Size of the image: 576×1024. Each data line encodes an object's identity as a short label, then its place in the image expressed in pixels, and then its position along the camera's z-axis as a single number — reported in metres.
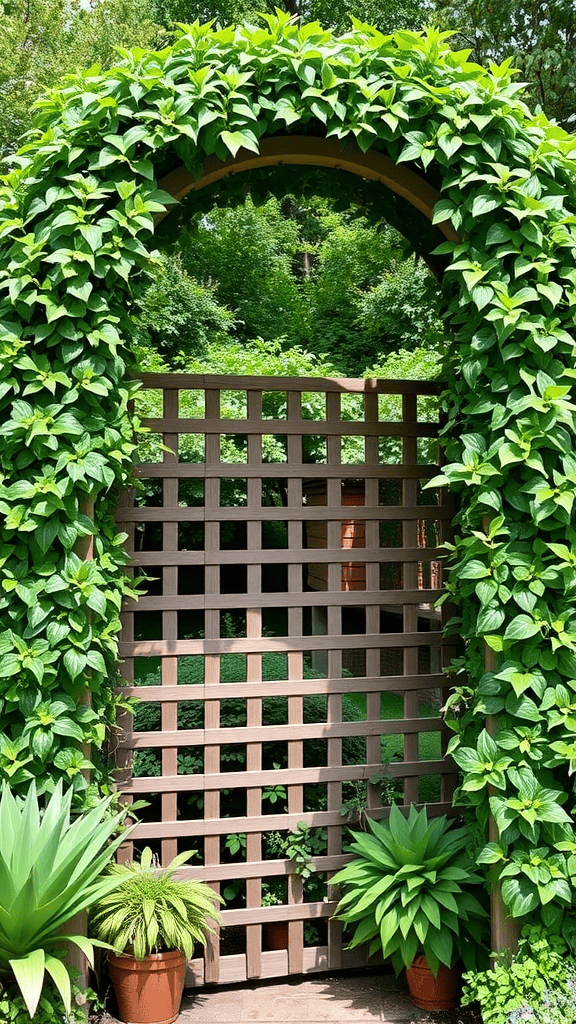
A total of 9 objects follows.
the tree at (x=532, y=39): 7.59
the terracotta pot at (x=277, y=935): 2.99
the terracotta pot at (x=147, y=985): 2.50
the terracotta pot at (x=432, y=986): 2.65
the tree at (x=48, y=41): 8.37
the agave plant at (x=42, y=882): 2.04
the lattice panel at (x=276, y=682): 2.88
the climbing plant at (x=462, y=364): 2.36
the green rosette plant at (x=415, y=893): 2.51
